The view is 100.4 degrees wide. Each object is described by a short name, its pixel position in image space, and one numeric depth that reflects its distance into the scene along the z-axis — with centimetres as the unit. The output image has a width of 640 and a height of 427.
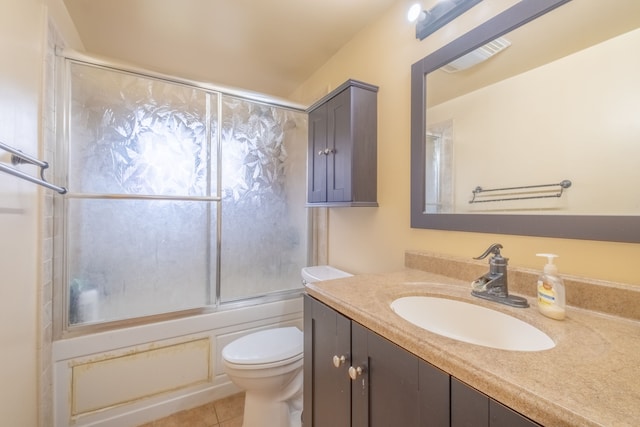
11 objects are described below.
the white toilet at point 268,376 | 128
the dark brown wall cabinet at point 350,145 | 141
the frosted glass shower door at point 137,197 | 140
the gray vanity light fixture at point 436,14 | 107
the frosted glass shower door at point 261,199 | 179
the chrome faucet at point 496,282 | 82
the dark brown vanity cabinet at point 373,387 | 48
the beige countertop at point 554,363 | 37
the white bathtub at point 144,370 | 136
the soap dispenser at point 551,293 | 68
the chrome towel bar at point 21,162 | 72
